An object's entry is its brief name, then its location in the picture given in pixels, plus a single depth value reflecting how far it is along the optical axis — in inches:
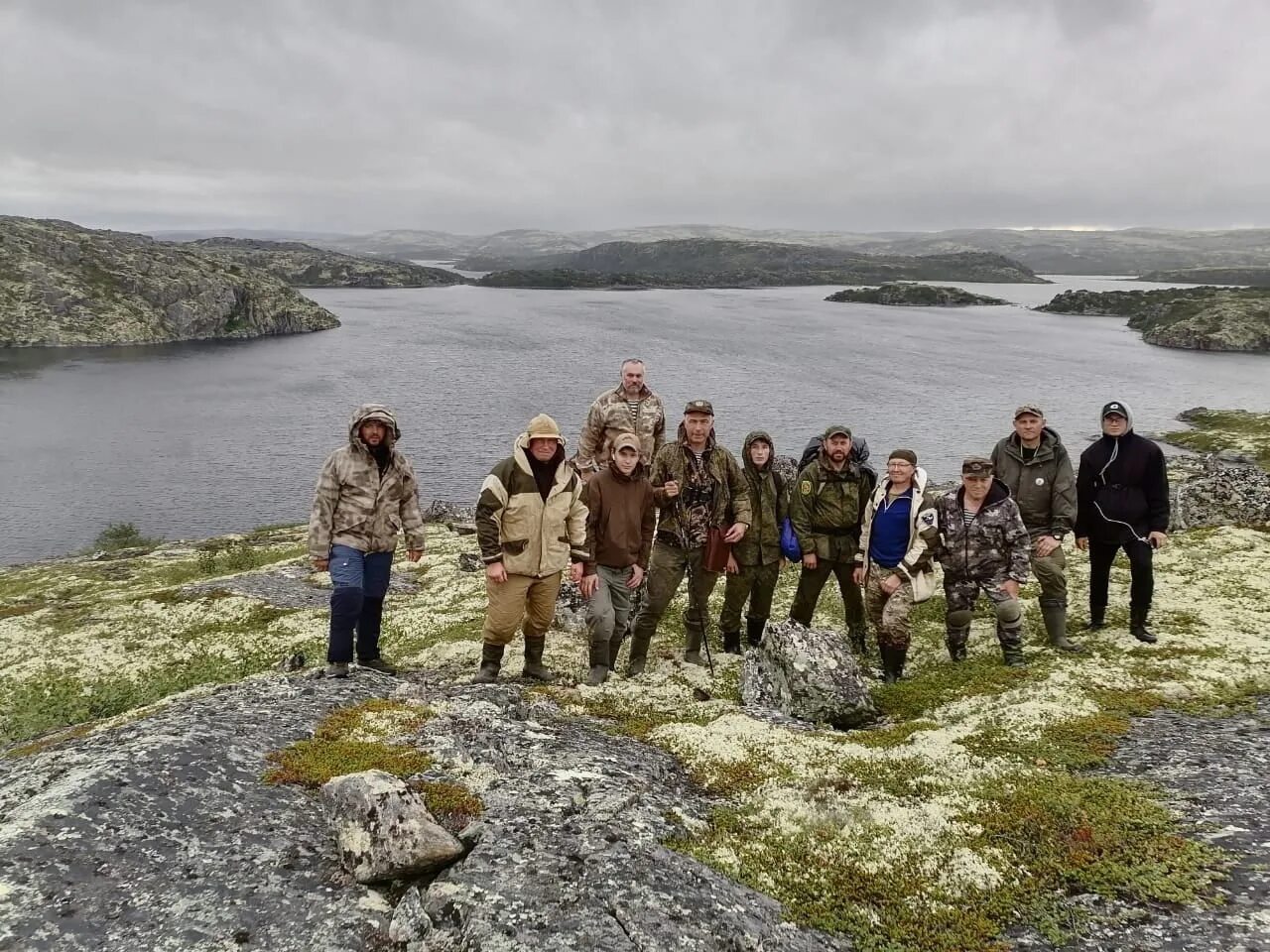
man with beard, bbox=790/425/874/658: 496.7
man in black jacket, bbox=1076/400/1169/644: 488.4
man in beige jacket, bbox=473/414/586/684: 434.3
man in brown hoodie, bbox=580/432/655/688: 466.0
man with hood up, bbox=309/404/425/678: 439.5
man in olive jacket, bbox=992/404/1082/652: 487.5
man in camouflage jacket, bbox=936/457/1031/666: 470.6
